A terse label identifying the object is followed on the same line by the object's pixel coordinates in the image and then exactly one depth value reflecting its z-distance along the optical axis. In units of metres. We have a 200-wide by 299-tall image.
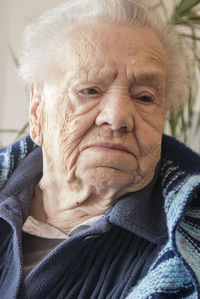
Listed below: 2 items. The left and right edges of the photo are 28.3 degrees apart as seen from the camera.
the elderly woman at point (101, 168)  1.01
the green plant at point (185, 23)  1.70
